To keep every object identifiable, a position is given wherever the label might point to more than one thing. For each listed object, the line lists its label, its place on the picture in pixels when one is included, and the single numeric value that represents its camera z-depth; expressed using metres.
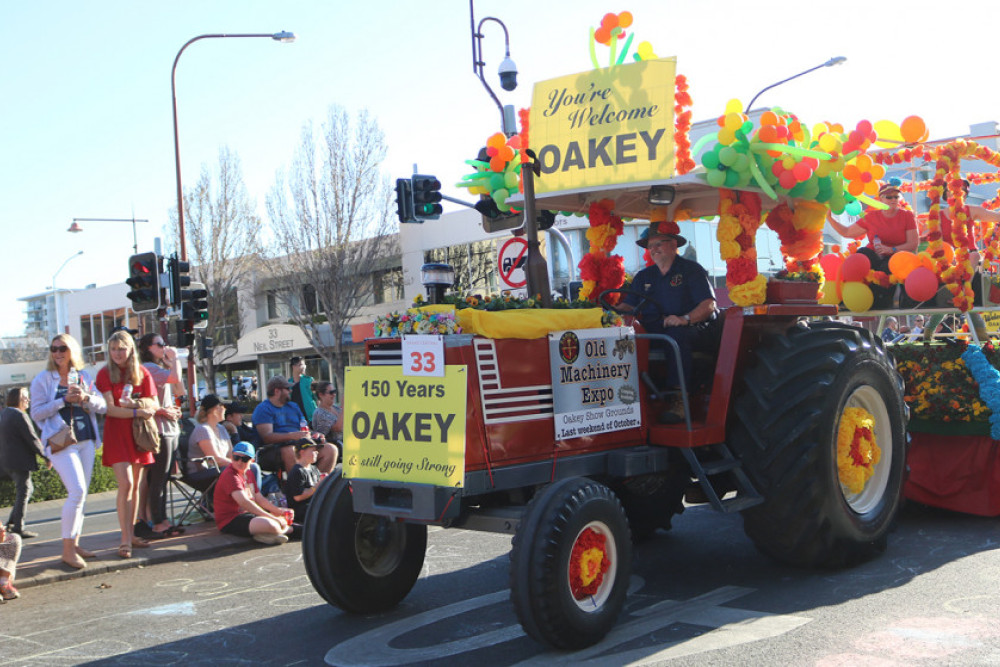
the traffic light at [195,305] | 13.52
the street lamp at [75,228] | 33.19
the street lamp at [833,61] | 21.51
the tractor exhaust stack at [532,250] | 5.90
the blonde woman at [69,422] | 7.07
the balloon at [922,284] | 7.69
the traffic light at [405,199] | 13.36
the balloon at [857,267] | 8.15
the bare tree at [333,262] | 28.53
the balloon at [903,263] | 7.83
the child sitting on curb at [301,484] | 8.63
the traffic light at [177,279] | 13.36
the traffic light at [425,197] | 13.35
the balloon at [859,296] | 8.13
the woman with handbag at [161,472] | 8.41
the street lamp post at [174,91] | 18.58
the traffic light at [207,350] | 18.08
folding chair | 8.92
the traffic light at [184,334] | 13.77
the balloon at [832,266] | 8.54
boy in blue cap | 8.09
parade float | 4.79
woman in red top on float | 8.23
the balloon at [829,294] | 8.50
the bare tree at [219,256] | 31.62
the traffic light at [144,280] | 12.52
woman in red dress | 7.47
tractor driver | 6.07
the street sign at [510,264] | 12.00
